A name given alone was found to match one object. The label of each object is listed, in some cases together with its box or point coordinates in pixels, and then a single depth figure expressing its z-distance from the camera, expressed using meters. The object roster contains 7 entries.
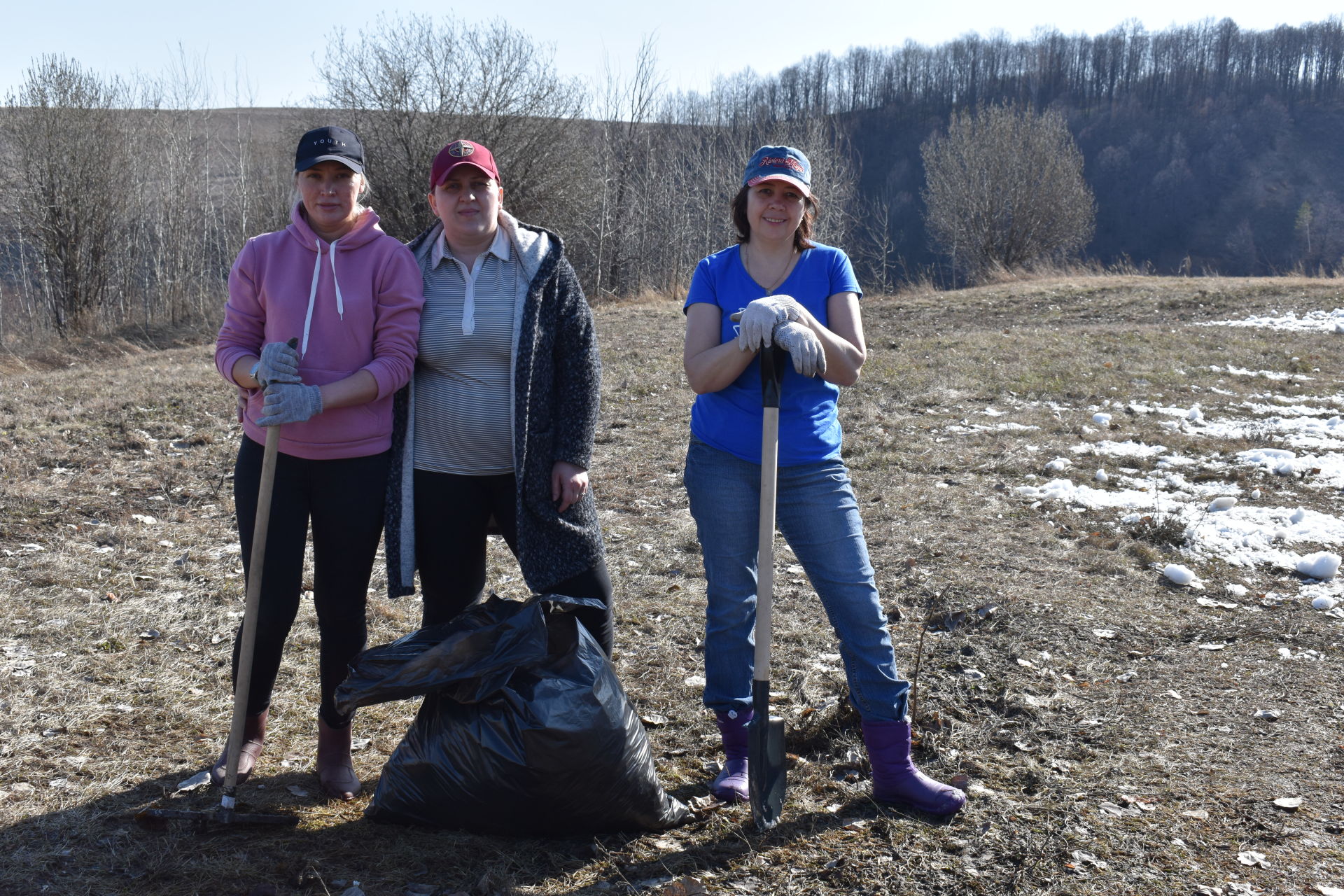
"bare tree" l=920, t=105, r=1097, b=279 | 27.53
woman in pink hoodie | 2.40
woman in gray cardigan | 2.44
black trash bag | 2.23
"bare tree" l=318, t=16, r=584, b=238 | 19.58
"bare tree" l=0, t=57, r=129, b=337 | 16.67
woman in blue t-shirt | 2.42
